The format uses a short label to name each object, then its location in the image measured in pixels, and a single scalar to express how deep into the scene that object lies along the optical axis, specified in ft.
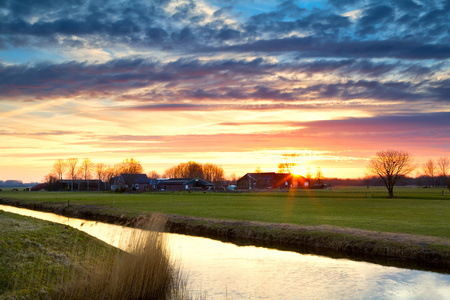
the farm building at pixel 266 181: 535.27
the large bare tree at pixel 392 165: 297.74
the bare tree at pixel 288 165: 541.63
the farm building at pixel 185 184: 540.52
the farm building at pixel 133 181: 602.03
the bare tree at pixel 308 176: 607.12
